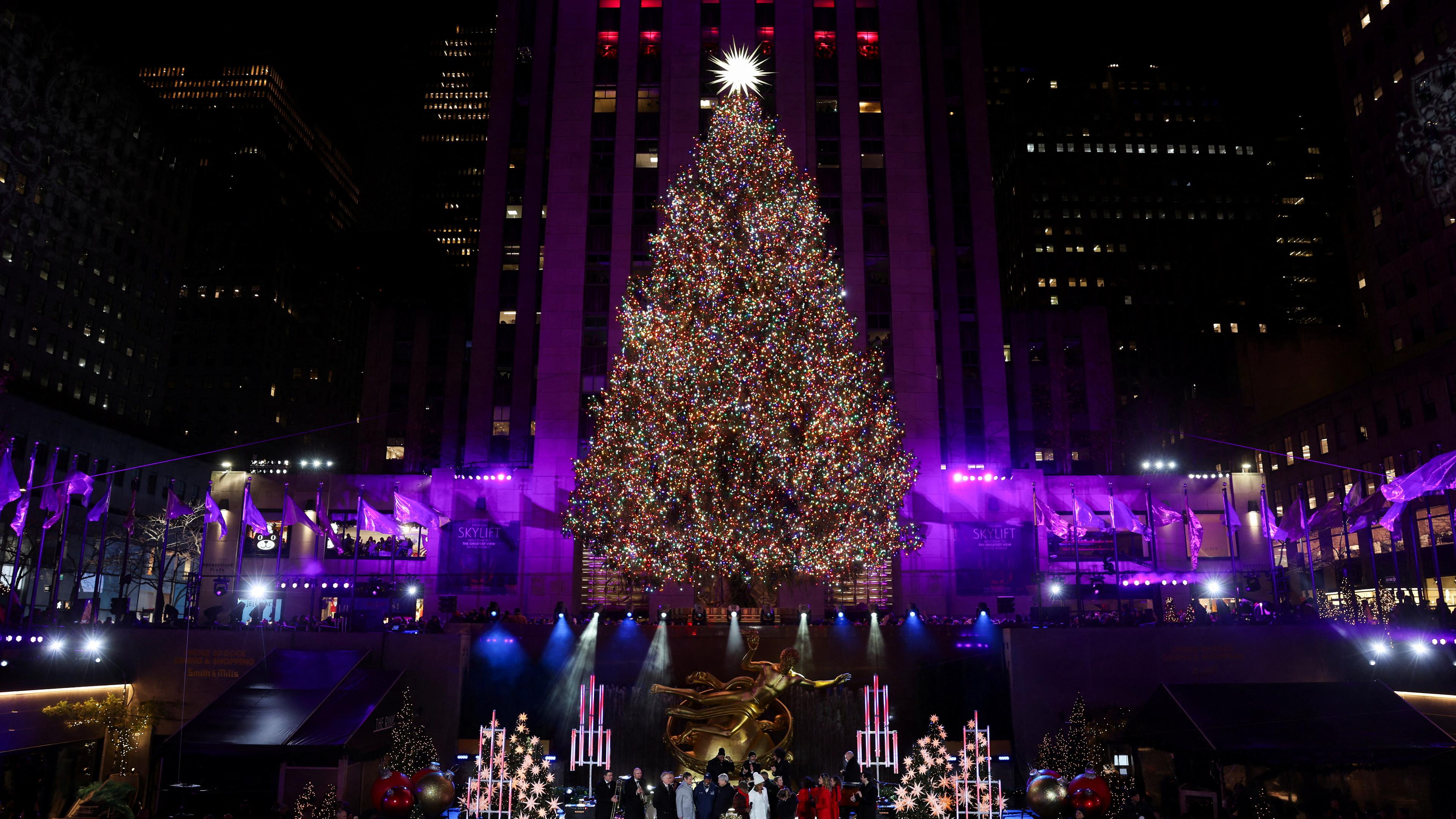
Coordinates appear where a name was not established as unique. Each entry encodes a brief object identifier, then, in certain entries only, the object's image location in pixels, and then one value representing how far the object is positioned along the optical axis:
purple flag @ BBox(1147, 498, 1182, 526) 35.94
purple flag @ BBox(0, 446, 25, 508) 25.98
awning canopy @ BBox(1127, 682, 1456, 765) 21.84
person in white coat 18.20
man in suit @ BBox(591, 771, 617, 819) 19.95
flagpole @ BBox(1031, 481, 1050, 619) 45.75
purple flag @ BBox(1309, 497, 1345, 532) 31.16
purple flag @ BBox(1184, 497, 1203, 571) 36.28
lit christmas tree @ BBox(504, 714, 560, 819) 20.00
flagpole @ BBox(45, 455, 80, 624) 28.09
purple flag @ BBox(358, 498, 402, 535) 34.69
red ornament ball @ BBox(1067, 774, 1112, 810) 18.77
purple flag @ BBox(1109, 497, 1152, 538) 34.41
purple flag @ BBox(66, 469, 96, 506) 28.02
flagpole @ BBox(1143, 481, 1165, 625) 33.06
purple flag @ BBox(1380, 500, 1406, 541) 27.92
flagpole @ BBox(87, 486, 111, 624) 28.14
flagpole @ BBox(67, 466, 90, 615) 28.86
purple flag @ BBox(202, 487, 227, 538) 31.34
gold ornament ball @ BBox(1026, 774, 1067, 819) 18.73
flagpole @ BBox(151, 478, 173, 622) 29.55
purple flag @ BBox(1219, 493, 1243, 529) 34.47
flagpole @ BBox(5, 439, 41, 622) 27.53
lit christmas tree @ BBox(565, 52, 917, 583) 31.61
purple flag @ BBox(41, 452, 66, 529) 27.50
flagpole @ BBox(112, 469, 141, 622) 29.19
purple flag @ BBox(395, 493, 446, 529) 35.31
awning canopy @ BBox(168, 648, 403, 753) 22.95
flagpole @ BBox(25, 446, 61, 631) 27.27
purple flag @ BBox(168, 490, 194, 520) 30.53
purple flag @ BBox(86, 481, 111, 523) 29.30
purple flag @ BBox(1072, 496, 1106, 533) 35.25
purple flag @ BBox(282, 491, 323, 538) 32.88
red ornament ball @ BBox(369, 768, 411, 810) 19.03
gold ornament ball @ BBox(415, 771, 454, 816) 19.09
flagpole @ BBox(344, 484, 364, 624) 32.22
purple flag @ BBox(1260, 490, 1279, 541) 33.50
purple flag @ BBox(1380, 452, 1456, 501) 26.06
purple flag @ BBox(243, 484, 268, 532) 31.78
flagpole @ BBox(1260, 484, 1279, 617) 31.36
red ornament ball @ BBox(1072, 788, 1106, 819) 18.52
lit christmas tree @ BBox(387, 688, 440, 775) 25.27
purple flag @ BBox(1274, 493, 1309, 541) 33.12
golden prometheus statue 25.69
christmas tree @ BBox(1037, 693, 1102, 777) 25.55
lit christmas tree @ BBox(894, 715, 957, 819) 19.52
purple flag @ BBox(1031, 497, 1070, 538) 37.12
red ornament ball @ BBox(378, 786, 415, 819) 18.72
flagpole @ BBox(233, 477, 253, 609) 27.93
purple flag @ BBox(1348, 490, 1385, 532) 29.16
